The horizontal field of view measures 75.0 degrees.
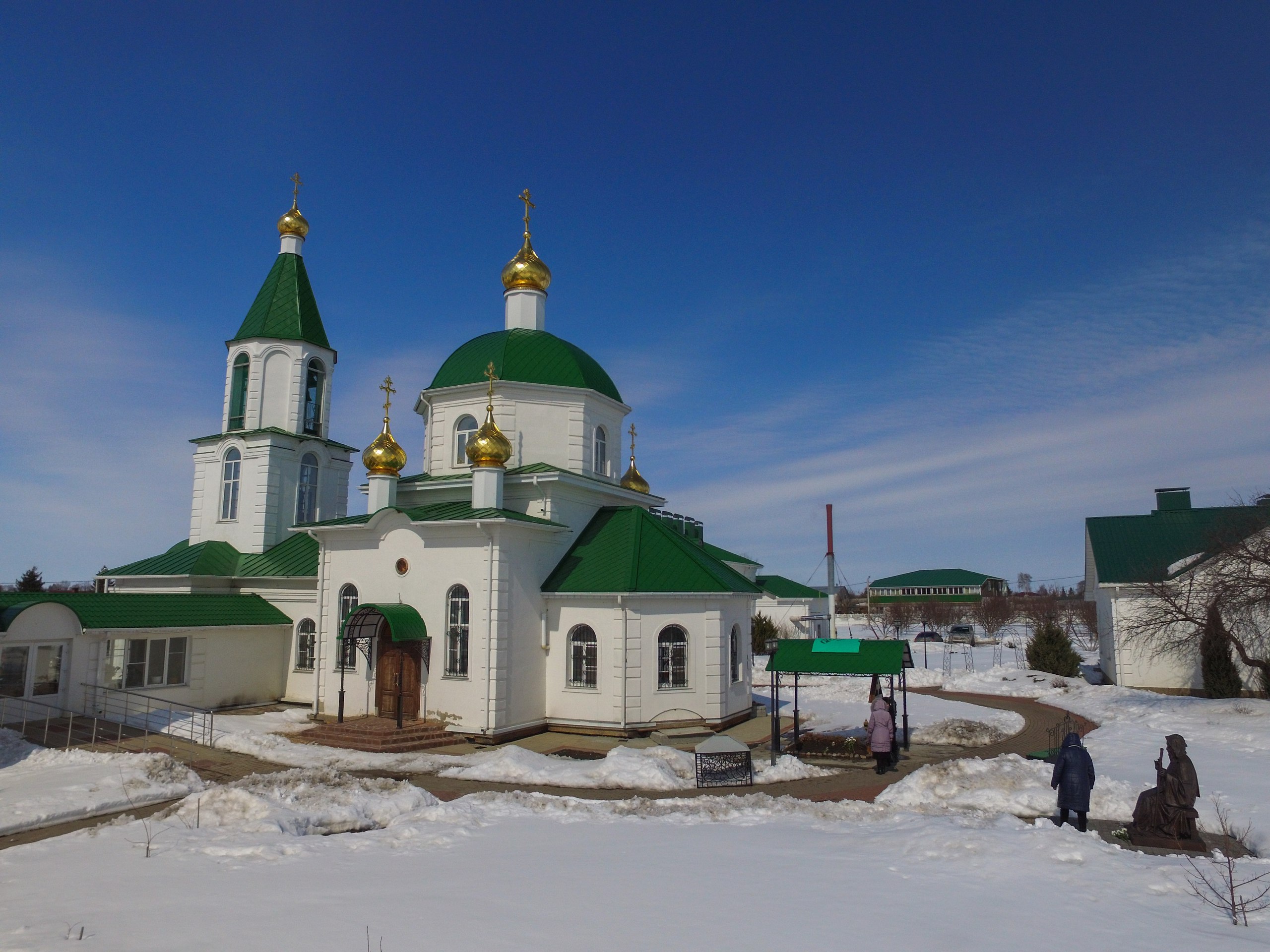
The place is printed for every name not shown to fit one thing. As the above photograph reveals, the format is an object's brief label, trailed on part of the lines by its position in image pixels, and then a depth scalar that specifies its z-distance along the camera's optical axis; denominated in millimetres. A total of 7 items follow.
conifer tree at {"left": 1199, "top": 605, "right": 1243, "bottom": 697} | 21719
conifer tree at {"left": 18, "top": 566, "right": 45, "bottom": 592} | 39125
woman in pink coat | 14258
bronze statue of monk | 9633
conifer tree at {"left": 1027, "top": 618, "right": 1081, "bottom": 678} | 28266
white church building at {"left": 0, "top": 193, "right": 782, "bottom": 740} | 17984
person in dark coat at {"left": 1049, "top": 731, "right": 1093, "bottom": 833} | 10273
